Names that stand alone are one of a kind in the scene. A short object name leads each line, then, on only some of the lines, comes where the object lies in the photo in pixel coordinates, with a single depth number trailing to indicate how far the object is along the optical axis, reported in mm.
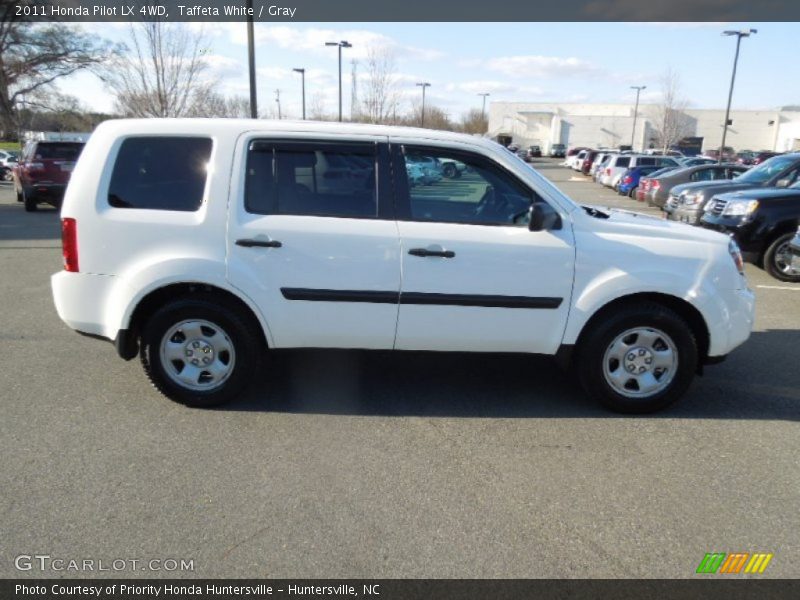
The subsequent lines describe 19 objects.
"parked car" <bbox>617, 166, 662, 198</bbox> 23219
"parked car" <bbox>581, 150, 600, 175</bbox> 40438
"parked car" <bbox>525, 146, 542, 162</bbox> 72700
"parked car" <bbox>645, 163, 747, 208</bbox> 17577
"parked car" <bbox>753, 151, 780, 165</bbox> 41062
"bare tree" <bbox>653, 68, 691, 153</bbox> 63281
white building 83625
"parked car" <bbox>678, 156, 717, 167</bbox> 26531
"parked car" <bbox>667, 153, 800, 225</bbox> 10743
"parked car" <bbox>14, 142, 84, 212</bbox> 14734
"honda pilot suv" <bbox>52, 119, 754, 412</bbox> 3805
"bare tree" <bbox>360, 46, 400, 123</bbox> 28375
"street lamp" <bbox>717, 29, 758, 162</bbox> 32188
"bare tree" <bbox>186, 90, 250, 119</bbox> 21038
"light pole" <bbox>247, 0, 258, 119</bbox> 12594
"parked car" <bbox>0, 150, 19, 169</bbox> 32156
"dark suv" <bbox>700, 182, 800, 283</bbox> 8625
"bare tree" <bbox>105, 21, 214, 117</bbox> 18969
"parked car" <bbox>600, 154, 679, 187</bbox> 25469
